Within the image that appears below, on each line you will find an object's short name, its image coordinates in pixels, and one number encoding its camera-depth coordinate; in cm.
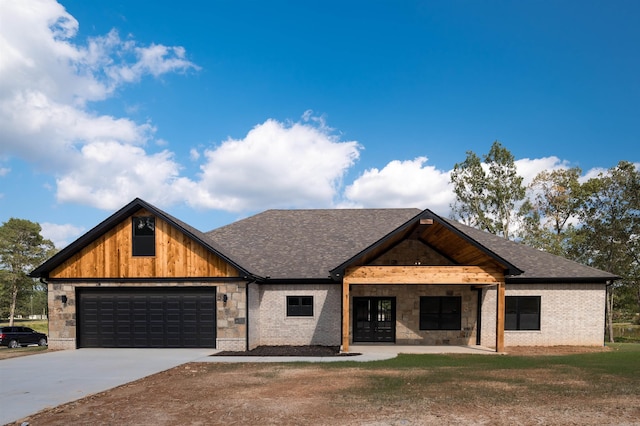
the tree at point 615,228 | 3516
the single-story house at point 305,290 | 1795
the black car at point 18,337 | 2817
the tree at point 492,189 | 3781
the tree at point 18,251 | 4859
